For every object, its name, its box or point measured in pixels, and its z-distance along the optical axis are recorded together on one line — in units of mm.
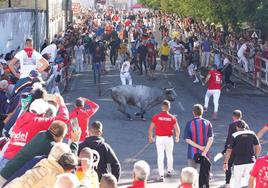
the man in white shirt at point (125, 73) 26125
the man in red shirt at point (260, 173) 9914
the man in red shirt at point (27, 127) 9766
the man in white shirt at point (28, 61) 16594
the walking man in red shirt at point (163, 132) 14344
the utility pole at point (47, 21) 39662
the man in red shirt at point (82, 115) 13899
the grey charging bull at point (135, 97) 21988
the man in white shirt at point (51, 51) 25909
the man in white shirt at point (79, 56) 33281
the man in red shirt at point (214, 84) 21703
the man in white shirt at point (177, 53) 34250
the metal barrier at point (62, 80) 23352
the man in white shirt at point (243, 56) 31844
